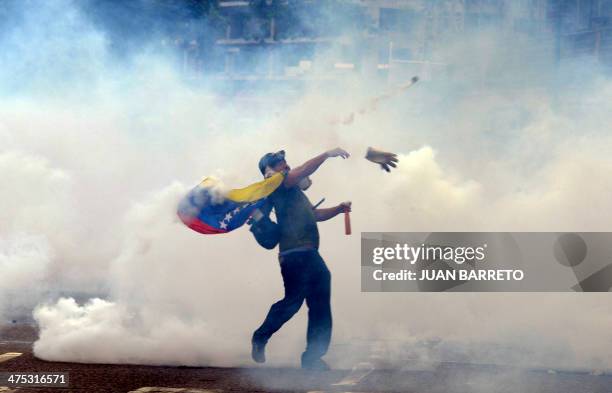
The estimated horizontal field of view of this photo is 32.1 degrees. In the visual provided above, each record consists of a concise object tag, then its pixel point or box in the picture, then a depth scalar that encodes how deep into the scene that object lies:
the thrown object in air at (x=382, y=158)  15.34
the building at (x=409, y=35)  29.23
